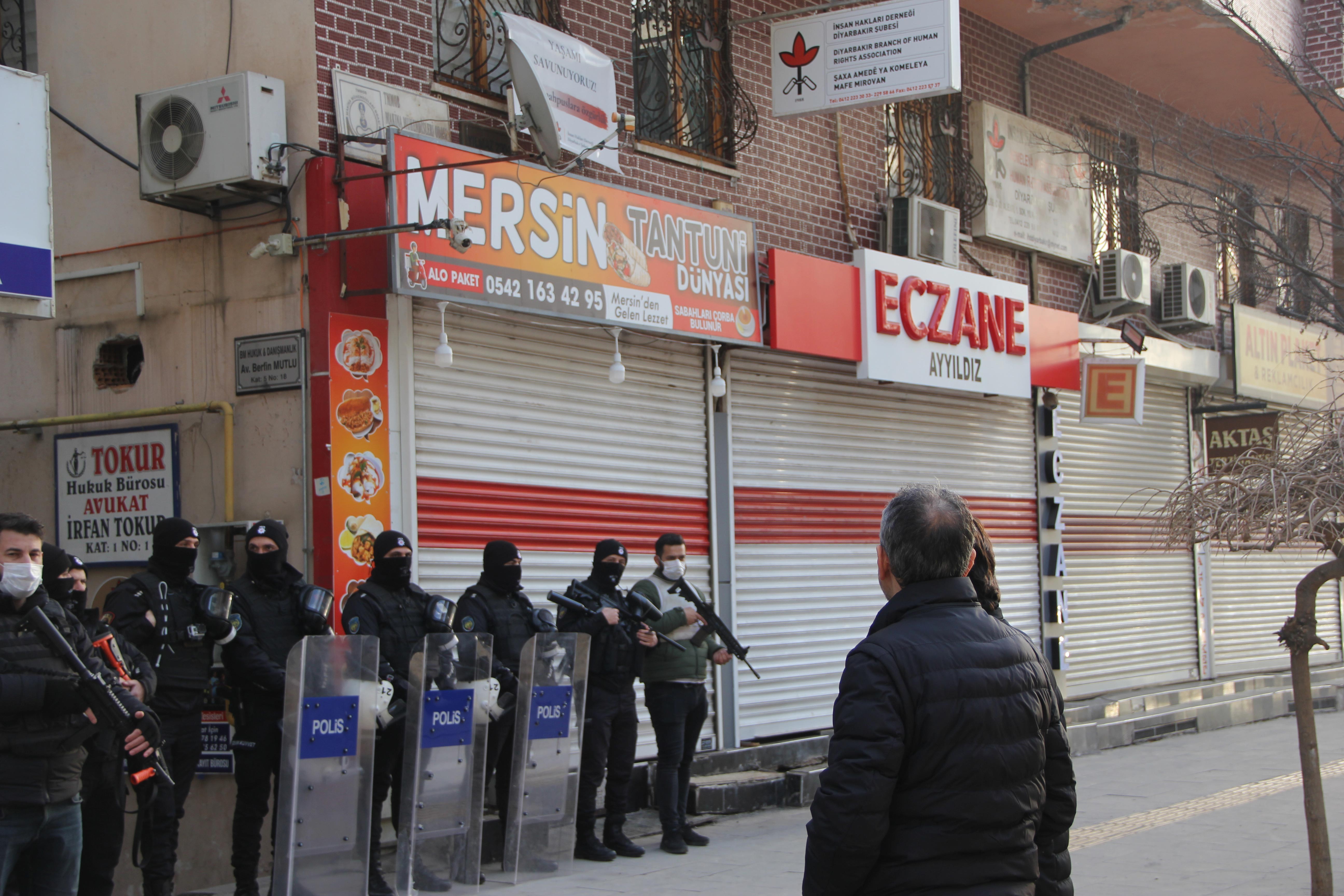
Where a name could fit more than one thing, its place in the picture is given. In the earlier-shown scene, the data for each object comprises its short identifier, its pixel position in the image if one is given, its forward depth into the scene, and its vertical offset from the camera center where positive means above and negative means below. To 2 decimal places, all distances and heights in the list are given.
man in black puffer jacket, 3.09 -0.55
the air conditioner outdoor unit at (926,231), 13.30 +2.63
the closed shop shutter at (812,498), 11.82 +0.06
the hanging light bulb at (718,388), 10.96 +0.94
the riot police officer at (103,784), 6.34 -1.20
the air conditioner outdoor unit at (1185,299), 17.22 +2.44
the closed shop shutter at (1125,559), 15.98 -0.76
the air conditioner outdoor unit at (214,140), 8.27 +2.30
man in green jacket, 8.78 -1.16
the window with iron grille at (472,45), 9.64 +3.29
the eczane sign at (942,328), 12.45 +1.66
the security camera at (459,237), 8.16 +1.64
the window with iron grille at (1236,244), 12.45 +2.97
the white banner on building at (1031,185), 14.88 +3.53
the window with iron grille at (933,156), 13.97 +3.57
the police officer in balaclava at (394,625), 7.48 -0.60
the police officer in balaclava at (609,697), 8.49 -1.16
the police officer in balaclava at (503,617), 8.16 -0.62
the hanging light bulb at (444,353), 8.66 +1.00
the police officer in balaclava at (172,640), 6.89 -0.60
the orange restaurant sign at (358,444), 8.33 +0.44
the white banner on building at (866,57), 10.75 +3.59
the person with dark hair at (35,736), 4.87 -0.75
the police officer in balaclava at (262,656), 7.27 -0.74
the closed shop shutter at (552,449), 9.19 +0.45
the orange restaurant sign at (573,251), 8.54 +1.82
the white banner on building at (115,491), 9.02 +0.21
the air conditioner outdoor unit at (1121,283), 16.33 +2.53
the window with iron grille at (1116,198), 17.09 +3.74
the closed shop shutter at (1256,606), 18.47 -1.57
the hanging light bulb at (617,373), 10.02 +0.99
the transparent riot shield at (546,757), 7.86 -1.41
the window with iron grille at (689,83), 11.48 +3.60
